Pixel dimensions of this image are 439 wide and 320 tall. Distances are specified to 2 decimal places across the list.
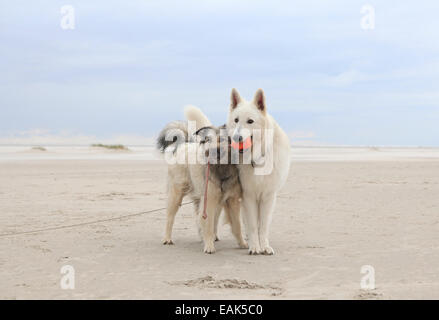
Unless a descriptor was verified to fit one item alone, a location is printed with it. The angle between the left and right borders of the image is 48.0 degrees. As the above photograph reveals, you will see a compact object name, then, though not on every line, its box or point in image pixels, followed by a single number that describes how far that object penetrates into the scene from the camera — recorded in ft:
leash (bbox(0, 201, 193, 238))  23.59
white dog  18.44
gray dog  19.88
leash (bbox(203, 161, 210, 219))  19.86
